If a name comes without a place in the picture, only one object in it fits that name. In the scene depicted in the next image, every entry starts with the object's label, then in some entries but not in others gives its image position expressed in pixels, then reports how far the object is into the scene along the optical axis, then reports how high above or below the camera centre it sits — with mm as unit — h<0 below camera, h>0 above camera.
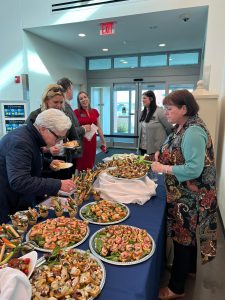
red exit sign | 3830 +1240
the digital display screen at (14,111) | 4121 -162
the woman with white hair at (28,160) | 1214 -315
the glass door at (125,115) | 6668 -366
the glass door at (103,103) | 6941 -16
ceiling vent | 3635 +1589
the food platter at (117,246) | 922 -618
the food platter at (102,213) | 1223 -620
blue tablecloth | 776 -640
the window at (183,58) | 5858 +1144
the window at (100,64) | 6656 +1131
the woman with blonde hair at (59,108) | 2029 -110
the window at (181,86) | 6057 +456
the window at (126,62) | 6383 +1140
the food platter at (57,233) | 992 -598
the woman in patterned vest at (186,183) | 1285 -476
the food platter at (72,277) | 735 -594
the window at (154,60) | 6100 +1137
